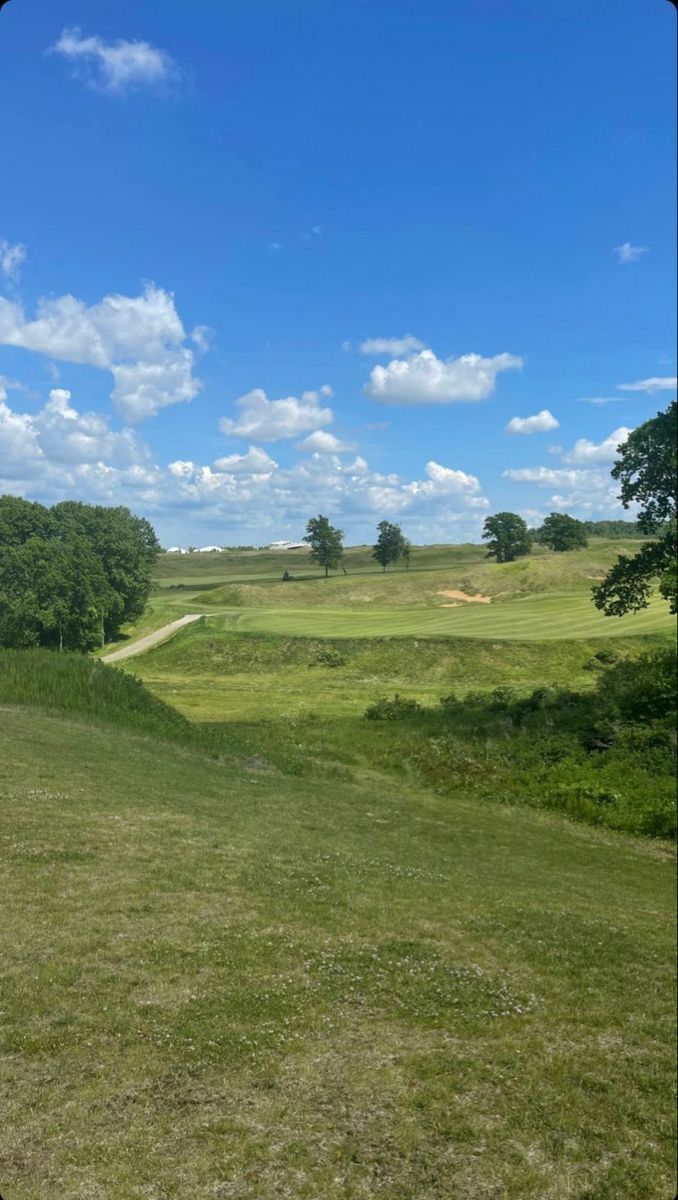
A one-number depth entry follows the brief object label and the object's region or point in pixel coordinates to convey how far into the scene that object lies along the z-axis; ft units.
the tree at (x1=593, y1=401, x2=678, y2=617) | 124.98
